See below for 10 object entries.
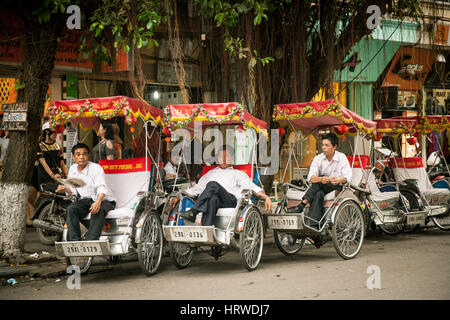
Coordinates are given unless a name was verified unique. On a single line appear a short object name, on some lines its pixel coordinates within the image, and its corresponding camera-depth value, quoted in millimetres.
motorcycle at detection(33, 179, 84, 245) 9023
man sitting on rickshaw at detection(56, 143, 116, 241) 6918
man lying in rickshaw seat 7352
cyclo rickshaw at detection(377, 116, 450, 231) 10328
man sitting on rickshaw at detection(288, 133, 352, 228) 8094
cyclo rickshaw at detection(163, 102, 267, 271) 6964
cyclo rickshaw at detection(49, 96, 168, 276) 6805
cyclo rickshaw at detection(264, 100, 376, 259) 7805
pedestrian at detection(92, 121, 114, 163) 8469
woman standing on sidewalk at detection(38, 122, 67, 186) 10242
